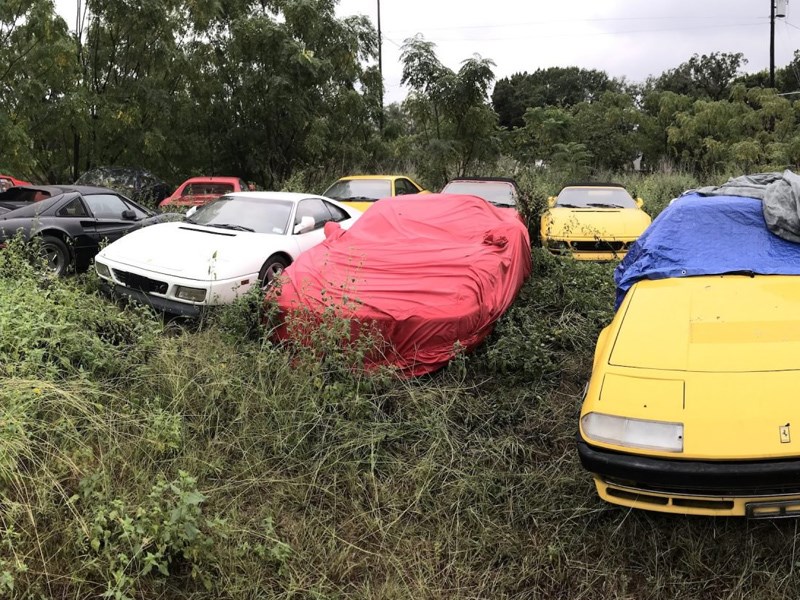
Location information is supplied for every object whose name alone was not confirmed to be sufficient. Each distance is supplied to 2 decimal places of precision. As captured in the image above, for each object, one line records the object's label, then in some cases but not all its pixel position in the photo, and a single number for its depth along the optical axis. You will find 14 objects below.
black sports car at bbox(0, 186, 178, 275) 7.04
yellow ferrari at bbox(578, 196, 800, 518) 2.49
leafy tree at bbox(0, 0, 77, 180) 13.12
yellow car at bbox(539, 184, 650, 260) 7.48
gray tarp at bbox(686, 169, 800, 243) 3.83
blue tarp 3.72
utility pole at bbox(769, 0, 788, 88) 22.47
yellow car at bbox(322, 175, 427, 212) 10.39
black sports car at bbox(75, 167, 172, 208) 12.92
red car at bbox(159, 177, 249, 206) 12.58
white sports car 5.30
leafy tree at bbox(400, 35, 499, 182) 15.53
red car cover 4.35
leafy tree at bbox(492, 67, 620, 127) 46.34
